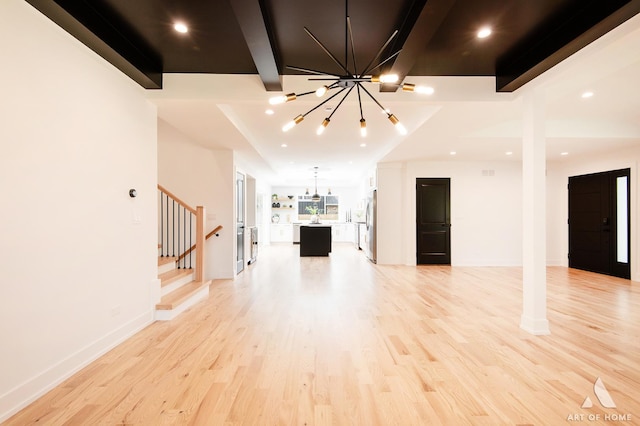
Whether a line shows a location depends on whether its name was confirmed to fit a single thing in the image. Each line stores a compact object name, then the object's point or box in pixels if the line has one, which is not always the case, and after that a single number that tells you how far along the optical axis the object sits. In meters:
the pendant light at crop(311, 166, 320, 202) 10.81
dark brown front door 6.43
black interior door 7.94
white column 3.32
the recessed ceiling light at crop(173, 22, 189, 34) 2.67
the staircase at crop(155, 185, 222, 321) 4.06
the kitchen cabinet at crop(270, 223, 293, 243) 14.02
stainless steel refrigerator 8.30
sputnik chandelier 2.30
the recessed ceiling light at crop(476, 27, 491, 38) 2.74
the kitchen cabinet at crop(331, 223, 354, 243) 14.10
